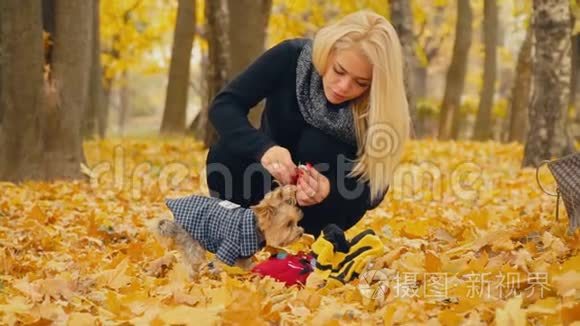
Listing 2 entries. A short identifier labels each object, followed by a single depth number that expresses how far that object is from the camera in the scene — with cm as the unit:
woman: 357
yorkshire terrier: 343
